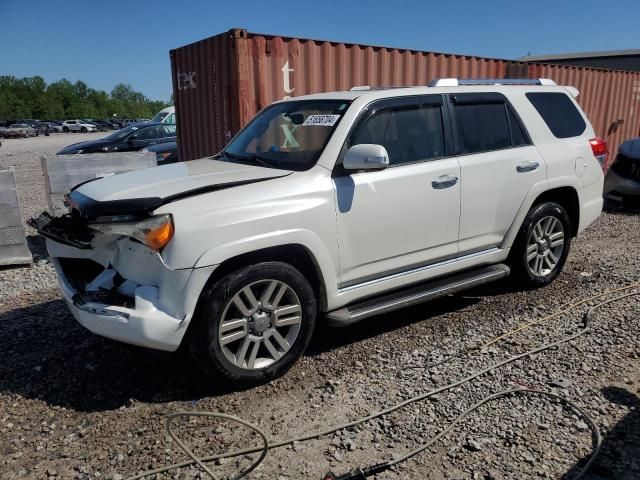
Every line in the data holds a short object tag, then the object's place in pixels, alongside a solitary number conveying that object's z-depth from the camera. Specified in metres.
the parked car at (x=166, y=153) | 11.09
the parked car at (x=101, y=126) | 69.46
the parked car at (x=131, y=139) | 12.93
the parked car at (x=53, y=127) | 66.46
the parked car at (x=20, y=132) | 50.28
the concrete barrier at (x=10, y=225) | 6.05
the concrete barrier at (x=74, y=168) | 7.01
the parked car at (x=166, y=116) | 18.34
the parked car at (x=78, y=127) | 66.91
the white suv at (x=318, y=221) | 3.13
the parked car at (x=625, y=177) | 8.79
